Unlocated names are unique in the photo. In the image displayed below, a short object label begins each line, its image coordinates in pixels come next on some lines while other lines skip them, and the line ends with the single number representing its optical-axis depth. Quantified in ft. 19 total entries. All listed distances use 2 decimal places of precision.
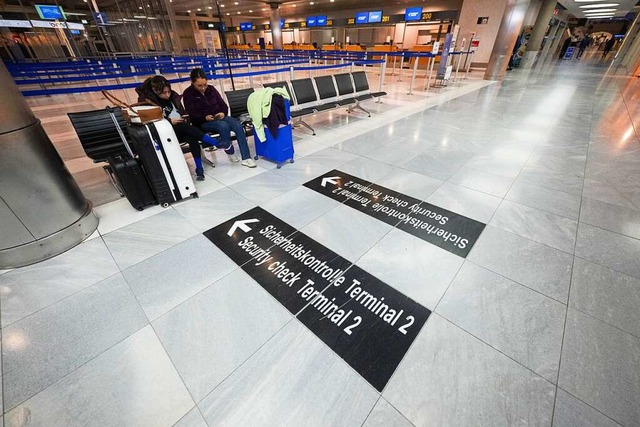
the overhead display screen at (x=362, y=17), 60.18
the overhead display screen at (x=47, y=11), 37.73
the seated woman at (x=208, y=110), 10.95
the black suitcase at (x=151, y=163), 8.05
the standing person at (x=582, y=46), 87.17
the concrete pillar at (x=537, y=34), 49.83
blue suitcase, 11.67
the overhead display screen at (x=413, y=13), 49.51
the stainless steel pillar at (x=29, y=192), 6.18
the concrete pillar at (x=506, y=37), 33.60
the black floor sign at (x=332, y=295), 4.92
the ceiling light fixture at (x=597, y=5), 54.65
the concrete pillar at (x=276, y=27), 57.80
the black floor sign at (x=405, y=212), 7.68
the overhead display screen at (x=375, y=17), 57.96
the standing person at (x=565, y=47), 78.77
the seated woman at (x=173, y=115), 10.42
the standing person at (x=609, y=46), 89.48
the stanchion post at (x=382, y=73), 24.18
